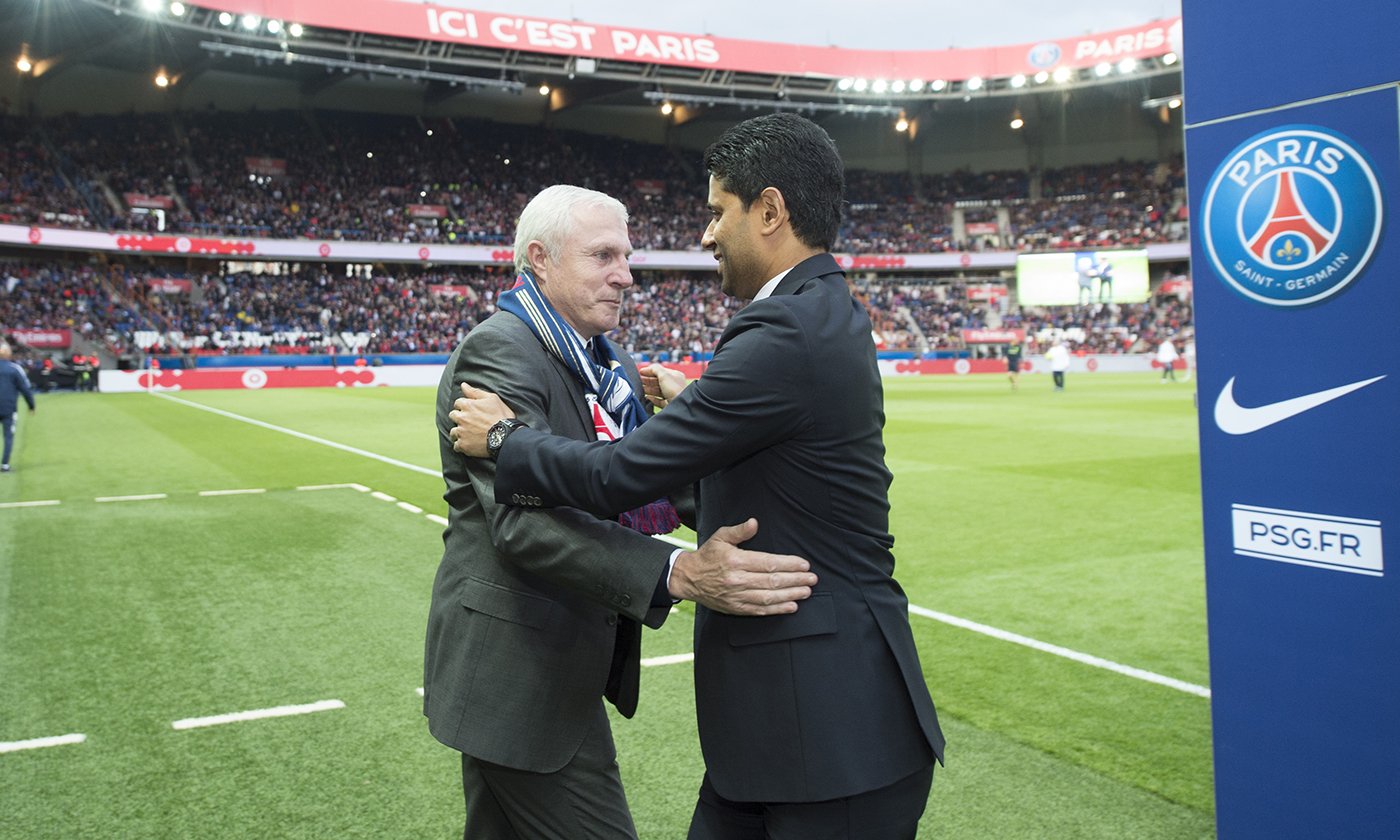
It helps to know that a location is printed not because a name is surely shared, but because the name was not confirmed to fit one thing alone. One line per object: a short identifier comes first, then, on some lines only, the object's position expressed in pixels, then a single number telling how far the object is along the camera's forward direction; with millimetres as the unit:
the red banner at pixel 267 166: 54188
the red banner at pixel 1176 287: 60875
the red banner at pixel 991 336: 60125
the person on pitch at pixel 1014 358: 38500
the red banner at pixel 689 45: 43312
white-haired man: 2473
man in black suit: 2199
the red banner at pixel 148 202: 49438
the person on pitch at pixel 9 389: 16016
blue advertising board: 2854
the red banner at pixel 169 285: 48644
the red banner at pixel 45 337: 42156
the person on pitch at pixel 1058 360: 33406
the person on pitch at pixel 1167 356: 40450
